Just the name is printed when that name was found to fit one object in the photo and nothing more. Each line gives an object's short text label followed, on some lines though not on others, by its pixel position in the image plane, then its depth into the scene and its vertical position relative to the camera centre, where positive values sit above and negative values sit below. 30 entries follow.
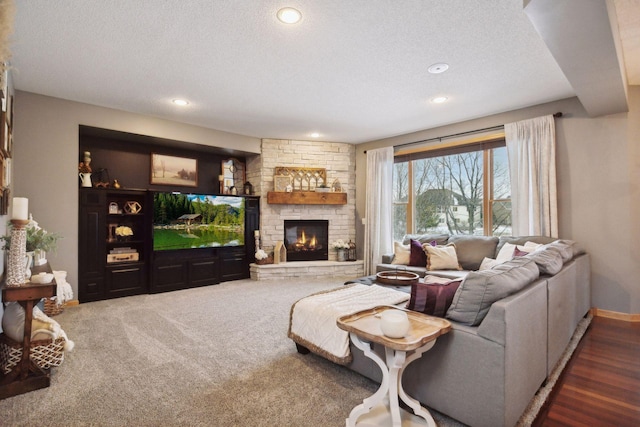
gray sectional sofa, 1.54 -0.78
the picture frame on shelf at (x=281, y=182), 5.80 +0.65
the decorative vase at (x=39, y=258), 2.74 -0.35
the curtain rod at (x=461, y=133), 3.87 +1.26
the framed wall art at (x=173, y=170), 5.13 +0.83
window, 4.55 +0.39
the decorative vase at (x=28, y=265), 2.21 -0.35
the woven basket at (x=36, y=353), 2.08 -0.91
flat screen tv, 4.71 -0.04
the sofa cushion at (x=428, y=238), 4.66 -0.34
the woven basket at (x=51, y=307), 3.45 -0.97
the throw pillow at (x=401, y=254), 4.52 -0.56
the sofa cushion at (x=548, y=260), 2.28 -0.35
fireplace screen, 6.04 -0.44
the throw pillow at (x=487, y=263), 3.77 -0.59
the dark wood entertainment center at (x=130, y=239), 4.18 -0.28
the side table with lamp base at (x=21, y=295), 2.01 -0.49
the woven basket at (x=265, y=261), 5.59 -0.78
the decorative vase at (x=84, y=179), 4.18 +0.55
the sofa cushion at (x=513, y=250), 3.60 -0.42
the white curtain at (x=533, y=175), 3.85 +0.50
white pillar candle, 2.10 +0.08
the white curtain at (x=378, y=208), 5.67 +0.15
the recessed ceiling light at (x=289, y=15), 2.20 +1.46
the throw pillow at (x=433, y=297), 1.87 -0.49
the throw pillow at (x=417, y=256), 4.37 -0.56
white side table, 1.47 -0.69
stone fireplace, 5.71 +0.18
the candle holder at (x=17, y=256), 2.08 -0.24
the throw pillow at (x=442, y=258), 4.13 -0.57
